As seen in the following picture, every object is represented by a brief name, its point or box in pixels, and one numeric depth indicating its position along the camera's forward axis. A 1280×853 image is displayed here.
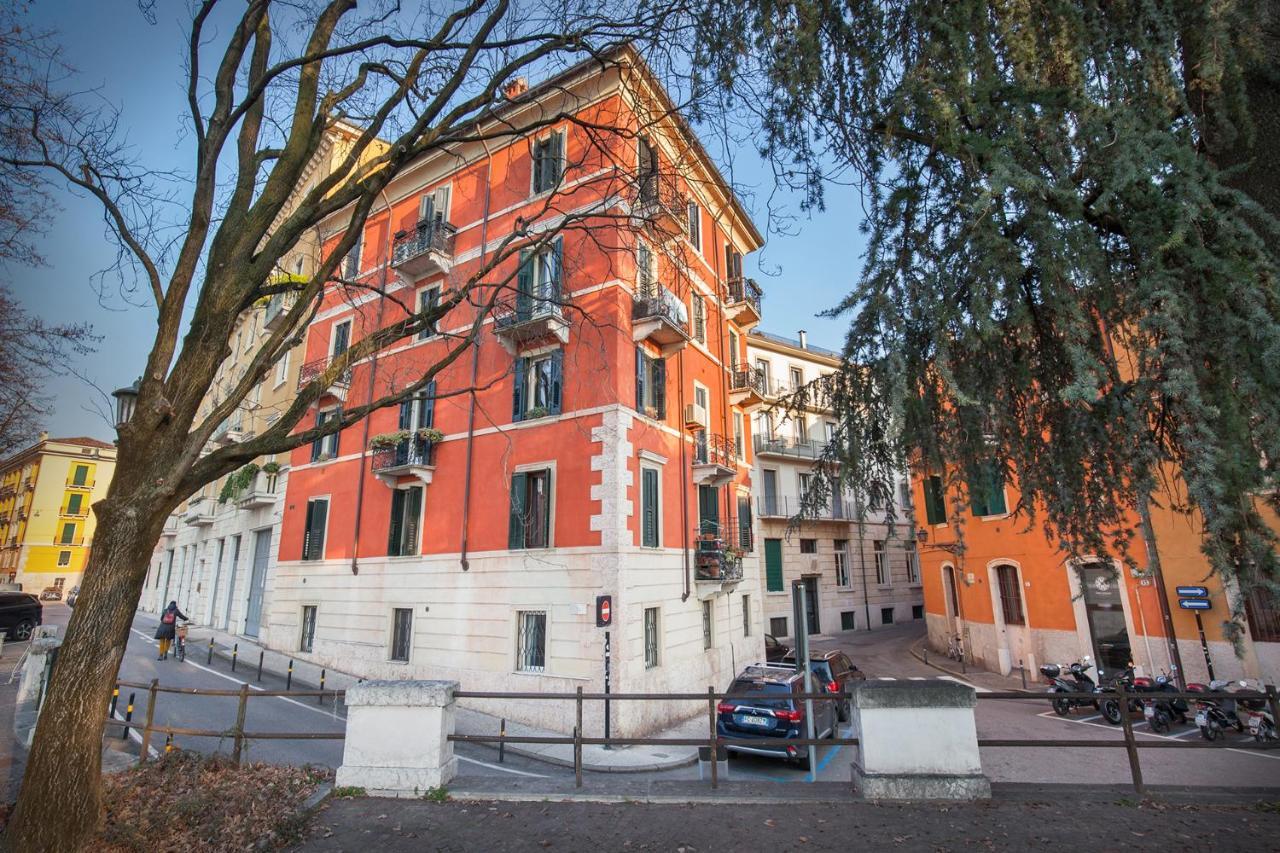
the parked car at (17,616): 21.77
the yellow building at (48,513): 51.56
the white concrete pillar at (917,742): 5.38
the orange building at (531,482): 13.71
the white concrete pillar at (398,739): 5.83
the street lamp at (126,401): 5.93
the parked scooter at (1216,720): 11.36
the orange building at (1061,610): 13.95
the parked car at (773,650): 21.19
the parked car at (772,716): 10.32
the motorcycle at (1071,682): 14.05
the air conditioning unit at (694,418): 17.17
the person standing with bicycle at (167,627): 18.86
